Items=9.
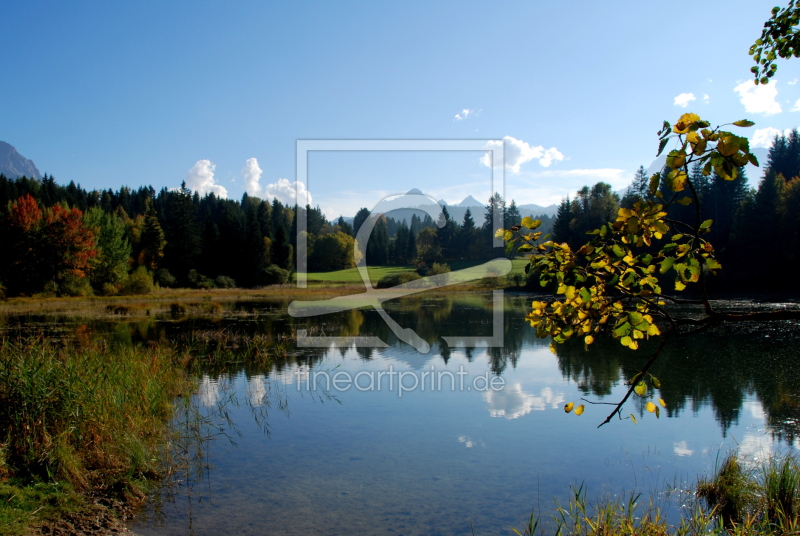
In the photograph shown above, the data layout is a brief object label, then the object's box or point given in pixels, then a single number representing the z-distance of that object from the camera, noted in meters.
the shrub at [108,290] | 50.28
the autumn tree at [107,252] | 51.84
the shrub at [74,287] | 47.34
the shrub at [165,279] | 59.62
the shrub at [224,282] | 61.56
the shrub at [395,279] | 58.20
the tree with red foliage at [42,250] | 47.56
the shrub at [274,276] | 65.25
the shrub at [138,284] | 50.06
